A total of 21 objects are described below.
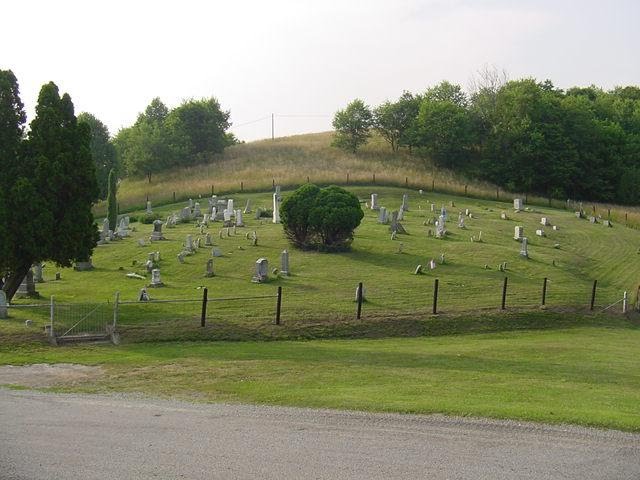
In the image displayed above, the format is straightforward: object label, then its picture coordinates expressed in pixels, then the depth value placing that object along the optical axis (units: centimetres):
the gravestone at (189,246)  3659
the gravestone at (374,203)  5362
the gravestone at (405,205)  5231
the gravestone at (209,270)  3158
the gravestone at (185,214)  5050
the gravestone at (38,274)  3139
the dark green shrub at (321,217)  3644
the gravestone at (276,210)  4750
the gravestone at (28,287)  2819
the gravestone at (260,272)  3044
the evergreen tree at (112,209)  4853
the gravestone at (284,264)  3174
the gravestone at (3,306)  2311
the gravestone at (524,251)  3665
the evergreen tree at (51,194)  2586
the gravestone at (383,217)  4628
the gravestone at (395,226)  4175
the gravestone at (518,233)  4234
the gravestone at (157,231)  4185
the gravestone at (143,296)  2620
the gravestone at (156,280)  2978
